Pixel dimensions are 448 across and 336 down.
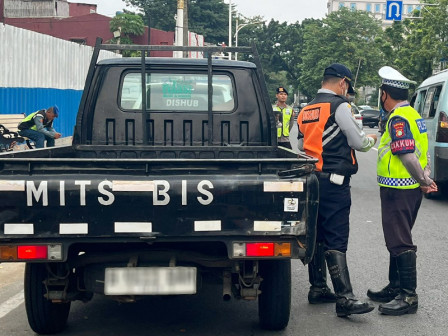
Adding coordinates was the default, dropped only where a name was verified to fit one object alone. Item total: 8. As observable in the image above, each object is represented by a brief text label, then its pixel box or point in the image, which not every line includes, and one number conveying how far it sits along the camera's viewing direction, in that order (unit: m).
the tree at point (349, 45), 76.88
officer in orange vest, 5.62
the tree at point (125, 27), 54.53
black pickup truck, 4.29
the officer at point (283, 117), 11.59
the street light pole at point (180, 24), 27.33
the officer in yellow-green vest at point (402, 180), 5.71
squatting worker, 15.38
